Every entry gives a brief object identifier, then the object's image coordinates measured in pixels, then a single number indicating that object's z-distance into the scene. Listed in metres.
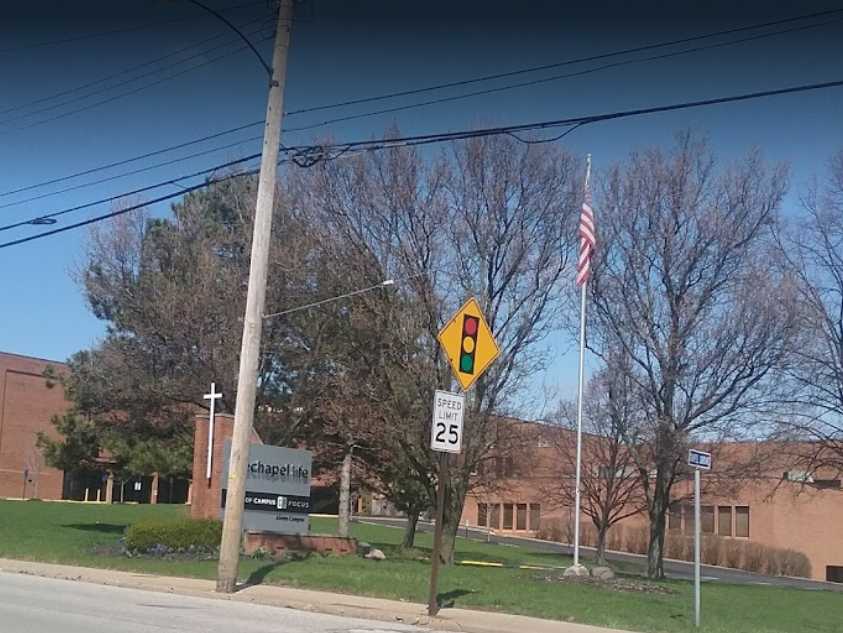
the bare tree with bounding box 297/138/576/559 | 25.09
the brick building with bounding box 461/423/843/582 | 41.78
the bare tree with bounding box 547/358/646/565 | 28.86
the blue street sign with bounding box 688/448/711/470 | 15.20
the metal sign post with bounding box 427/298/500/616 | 14.55
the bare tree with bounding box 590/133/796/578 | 26.80
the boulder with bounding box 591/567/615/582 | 23.49
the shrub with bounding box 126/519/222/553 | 22.77
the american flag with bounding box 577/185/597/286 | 23.30
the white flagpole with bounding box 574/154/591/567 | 23.84
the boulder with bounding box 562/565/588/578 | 23.06
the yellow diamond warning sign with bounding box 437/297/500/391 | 15.01
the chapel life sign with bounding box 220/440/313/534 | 24.03
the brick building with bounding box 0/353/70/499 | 67.88
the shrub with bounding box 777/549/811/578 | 52.59
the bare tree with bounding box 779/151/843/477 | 27.58
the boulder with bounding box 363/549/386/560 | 26.19
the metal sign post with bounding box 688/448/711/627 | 14.98
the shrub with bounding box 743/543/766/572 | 52.81
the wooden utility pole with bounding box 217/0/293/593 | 16.88
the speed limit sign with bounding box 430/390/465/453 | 14.54
